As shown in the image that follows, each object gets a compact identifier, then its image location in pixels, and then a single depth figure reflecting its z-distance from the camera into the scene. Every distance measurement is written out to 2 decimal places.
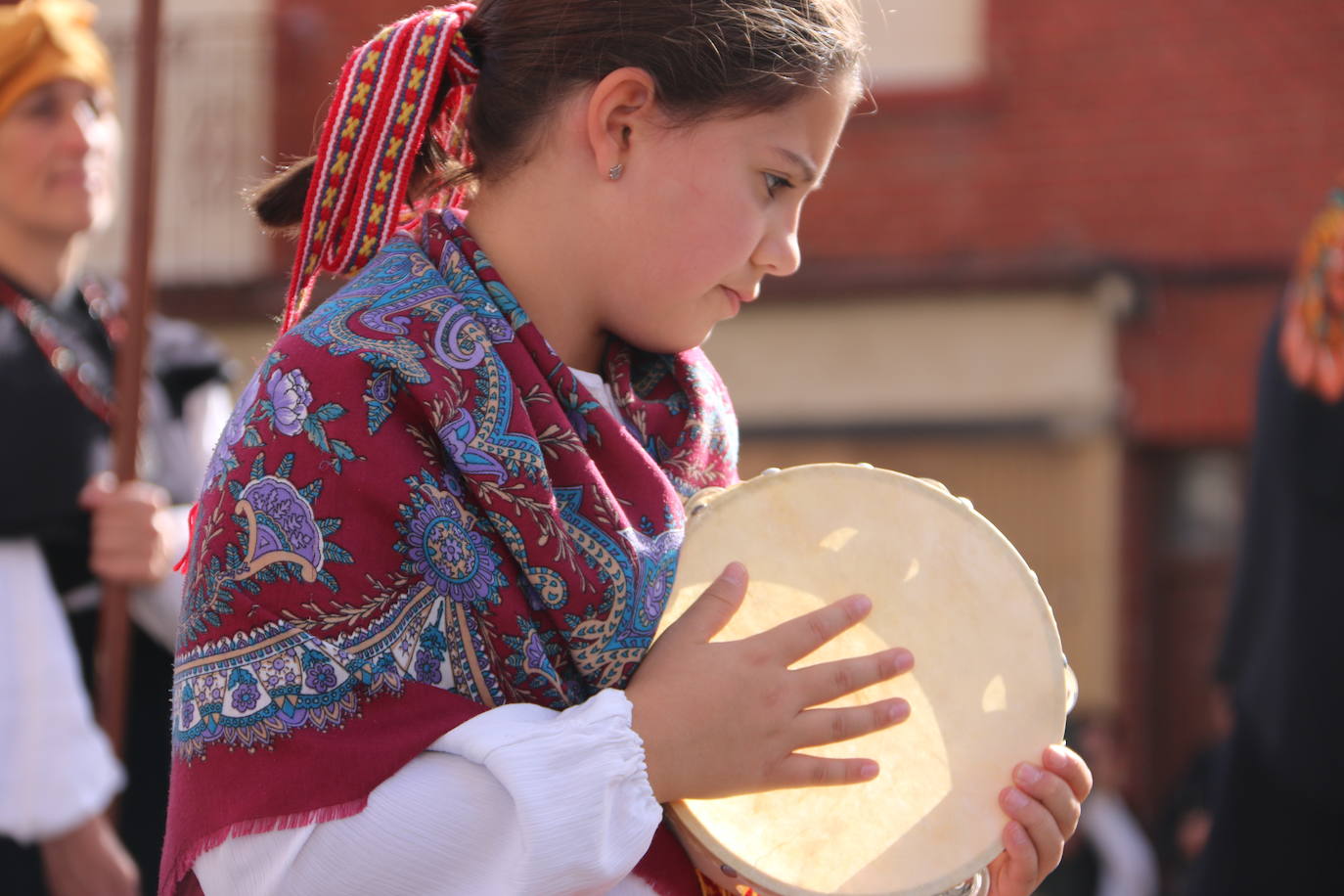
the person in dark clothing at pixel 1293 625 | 7.14
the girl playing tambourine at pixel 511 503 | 2.92
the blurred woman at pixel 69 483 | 5.75
